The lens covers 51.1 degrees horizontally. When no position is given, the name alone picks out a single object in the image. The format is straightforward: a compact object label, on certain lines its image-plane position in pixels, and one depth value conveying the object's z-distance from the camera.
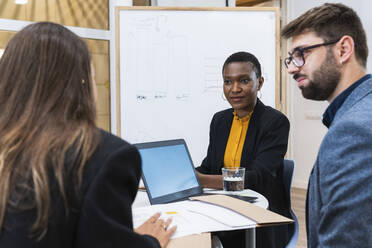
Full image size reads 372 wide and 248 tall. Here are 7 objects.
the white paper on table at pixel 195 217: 1.17
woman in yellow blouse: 1.82
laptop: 1.48
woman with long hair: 0.70
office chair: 1.90
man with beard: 0.86
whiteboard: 2.77
